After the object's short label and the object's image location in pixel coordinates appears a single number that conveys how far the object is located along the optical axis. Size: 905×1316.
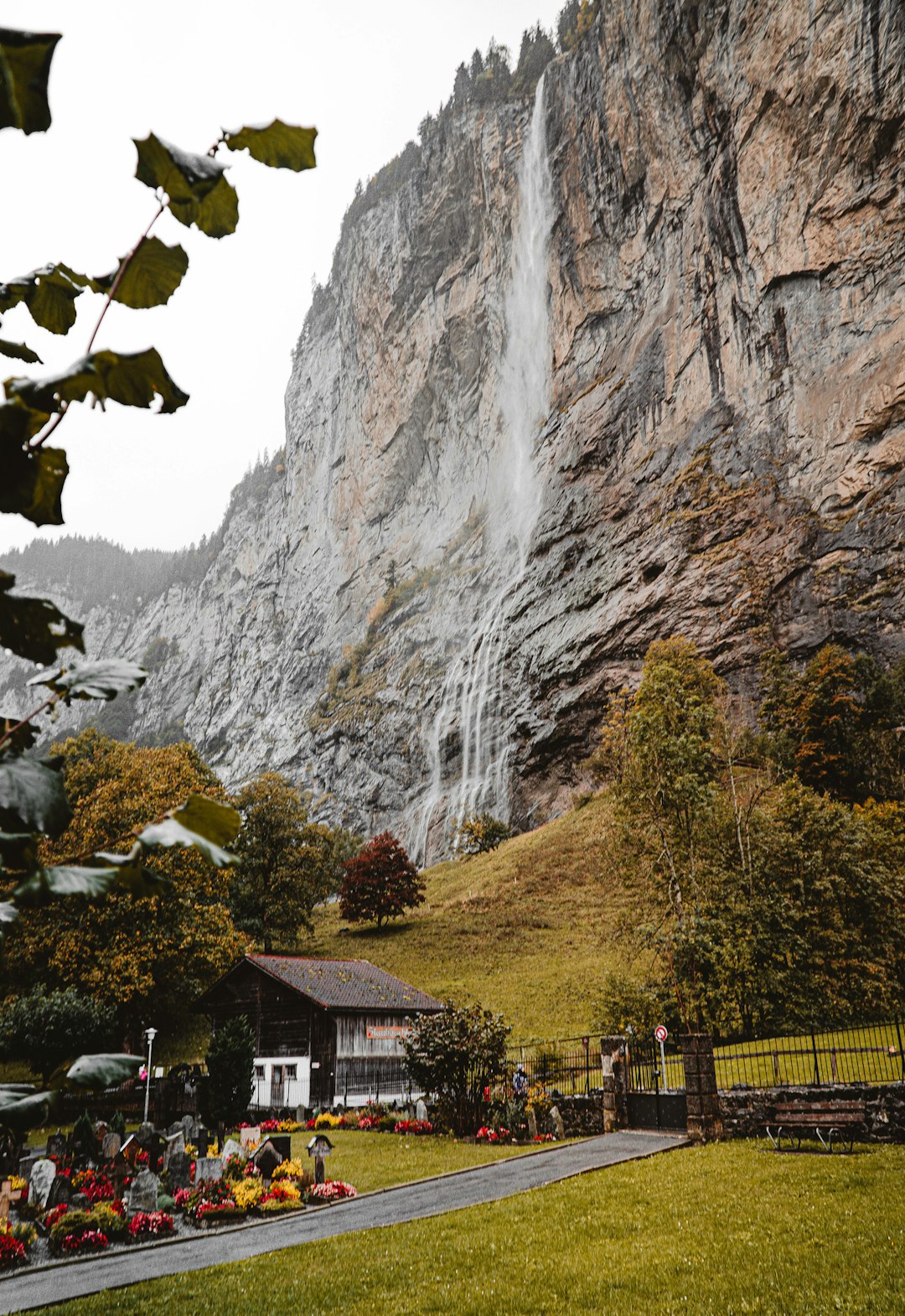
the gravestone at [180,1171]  14.30
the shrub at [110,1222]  11.88
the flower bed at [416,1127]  21.33
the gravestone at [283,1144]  15.20
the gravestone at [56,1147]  17.02
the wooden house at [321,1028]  27.52
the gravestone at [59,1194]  13.20
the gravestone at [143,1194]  12.86
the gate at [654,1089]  17.89
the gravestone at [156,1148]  16.30
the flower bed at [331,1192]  13.70
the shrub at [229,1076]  21.17
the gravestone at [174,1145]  14.59
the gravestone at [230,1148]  15.27
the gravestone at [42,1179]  13.55
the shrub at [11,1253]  10.66
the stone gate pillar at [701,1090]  16.30
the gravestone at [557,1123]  19.38
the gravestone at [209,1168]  14.17
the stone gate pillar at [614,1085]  18.92
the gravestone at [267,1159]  14.31
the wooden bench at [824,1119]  14.06
